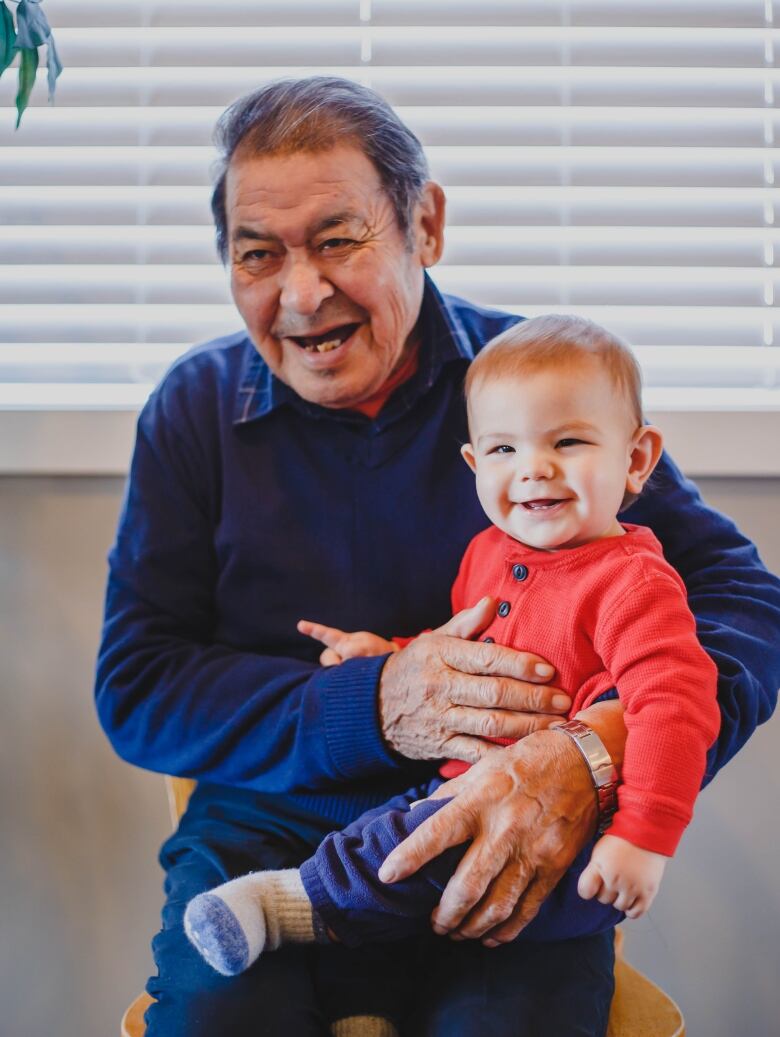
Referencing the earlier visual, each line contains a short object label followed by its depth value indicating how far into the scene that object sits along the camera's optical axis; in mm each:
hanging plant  1469
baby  1078
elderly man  1166
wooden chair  1327
